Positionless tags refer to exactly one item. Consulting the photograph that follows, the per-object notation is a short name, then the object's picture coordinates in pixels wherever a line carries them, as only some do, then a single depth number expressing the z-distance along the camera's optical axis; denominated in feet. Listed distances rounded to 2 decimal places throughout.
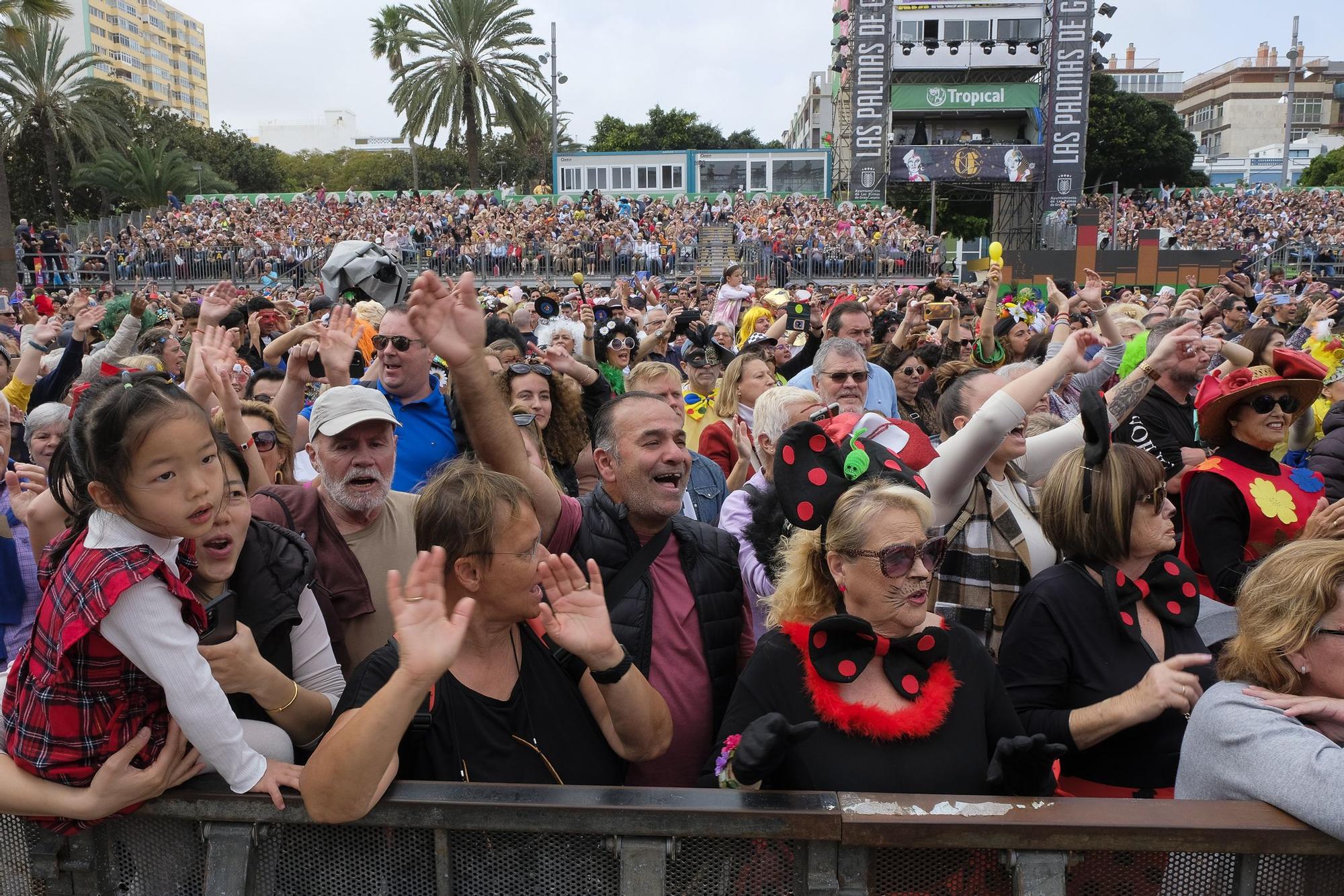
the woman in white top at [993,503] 9.60
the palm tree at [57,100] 116.47
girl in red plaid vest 5.98
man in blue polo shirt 13.58
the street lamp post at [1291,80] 131.44
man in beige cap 9.42
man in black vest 8.86
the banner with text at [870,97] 144.15
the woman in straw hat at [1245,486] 11.84
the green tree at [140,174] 130.93
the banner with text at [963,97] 152.87
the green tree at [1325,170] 192.65
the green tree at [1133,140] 174.81
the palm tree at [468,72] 113.80
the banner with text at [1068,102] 144.15
